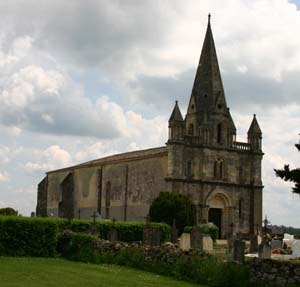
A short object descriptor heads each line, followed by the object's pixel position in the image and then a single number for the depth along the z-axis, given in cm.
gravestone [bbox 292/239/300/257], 2989
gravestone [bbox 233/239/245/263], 2075
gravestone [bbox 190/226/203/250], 3316
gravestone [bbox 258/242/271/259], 2295
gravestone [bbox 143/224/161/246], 2791
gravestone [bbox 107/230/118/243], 3179
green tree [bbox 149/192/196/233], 5012
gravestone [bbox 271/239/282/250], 3524
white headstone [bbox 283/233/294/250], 3826
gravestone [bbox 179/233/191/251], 3309
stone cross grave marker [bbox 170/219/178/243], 4076
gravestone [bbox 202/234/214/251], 3437
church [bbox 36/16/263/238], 5634
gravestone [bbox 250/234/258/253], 3546
